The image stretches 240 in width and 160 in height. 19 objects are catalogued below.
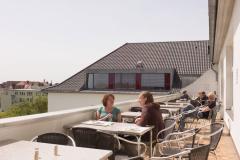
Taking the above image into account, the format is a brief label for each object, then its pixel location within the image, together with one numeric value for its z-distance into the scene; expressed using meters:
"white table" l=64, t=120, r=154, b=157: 4.99
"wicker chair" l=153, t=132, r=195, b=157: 4.71
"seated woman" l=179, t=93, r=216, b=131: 9.27
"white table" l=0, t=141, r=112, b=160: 3.23
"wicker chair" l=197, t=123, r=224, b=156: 4.71
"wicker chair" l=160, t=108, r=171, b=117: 8.73
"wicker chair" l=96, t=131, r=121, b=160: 4.28
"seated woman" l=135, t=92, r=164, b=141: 5.53
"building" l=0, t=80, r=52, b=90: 123.50
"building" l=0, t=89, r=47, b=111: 120.31
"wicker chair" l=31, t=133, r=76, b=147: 4.18
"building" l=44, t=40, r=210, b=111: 29.00
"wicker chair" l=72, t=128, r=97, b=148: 4.37
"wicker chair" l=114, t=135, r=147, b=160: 4.69
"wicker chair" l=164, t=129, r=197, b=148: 4.85
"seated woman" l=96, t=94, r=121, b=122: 6.43
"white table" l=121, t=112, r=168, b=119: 7.56
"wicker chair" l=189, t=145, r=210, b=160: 3.00
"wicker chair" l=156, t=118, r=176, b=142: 5.60
